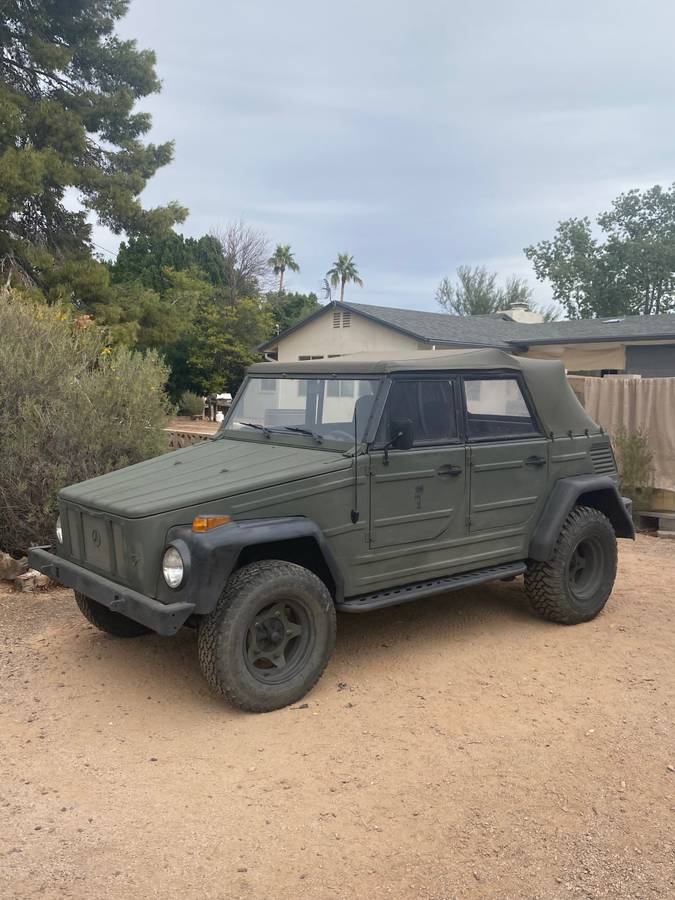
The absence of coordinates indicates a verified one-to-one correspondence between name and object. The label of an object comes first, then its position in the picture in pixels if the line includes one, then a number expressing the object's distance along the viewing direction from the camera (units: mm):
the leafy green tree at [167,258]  35812
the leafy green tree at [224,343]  31266
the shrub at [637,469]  9211
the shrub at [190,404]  30422
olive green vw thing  3852
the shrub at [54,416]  6527
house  18391
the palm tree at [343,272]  62969
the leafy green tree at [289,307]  38906
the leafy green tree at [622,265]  37969
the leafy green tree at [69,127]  17031
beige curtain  9250
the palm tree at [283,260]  48781
